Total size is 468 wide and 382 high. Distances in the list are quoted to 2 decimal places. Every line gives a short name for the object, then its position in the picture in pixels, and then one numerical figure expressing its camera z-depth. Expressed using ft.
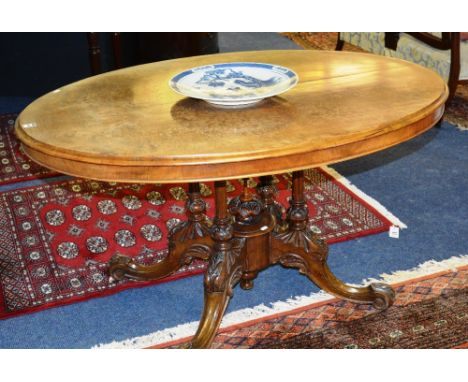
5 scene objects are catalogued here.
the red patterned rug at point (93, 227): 6.90
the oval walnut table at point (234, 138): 4.19
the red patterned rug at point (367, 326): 5.88
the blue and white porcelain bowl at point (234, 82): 4.91
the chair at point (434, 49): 10.16
